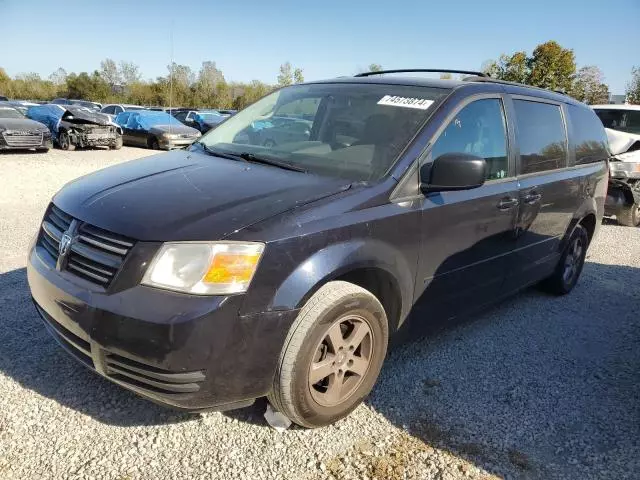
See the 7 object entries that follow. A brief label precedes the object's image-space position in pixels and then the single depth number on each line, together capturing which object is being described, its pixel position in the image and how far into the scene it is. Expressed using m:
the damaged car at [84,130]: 16.59
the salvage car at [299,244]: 2.15
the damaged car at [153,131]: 17.78
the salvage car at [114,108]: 25.48
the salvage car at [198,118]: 23.14
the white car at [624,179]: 8.34
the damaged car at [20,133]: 13.79
